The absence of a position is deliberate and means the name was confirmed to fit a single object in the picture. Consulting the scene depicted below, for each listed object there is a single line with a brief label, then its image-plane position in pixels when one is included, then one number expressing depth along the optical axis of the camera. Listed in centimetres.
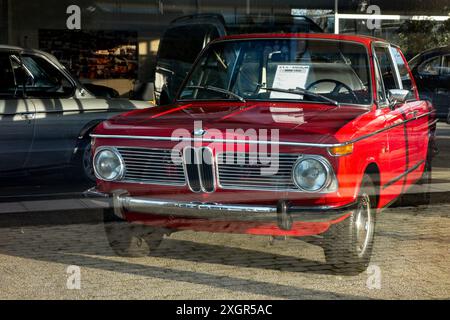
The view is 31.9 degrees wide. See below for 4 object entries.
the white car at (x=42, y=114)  824
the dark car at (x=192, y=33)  1298
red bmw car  546
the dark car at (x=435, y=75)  1512
